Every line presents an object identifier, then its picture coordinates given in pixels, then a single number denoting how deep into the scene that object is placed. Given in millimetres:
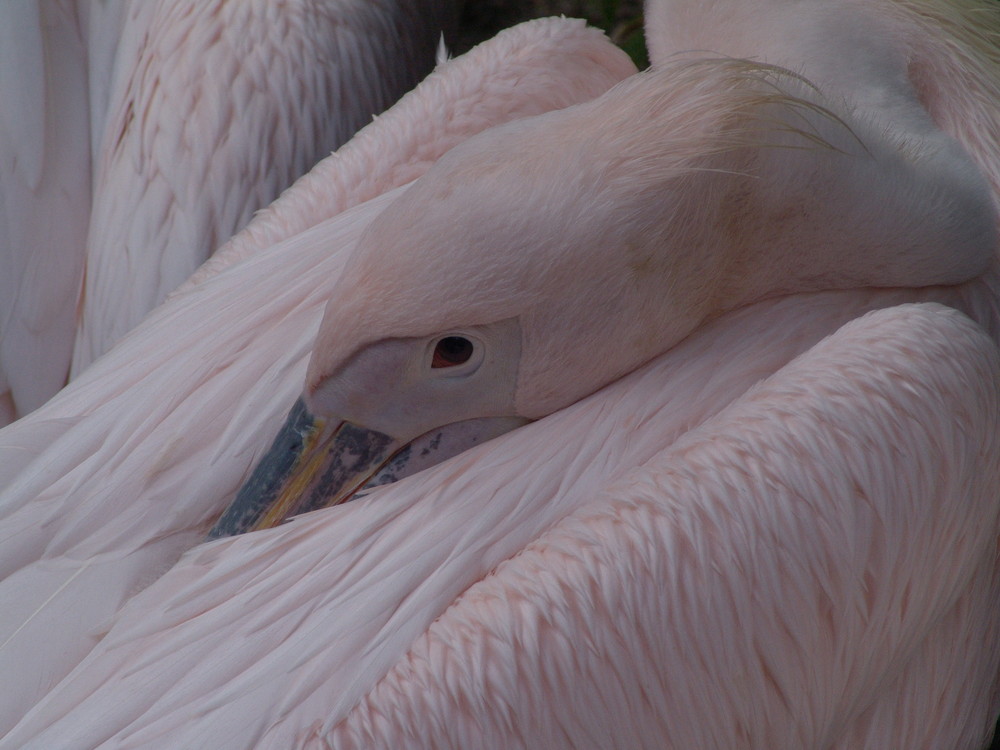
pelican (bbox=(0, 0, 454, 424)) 2447
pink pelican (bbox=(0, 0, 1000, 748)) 2175
